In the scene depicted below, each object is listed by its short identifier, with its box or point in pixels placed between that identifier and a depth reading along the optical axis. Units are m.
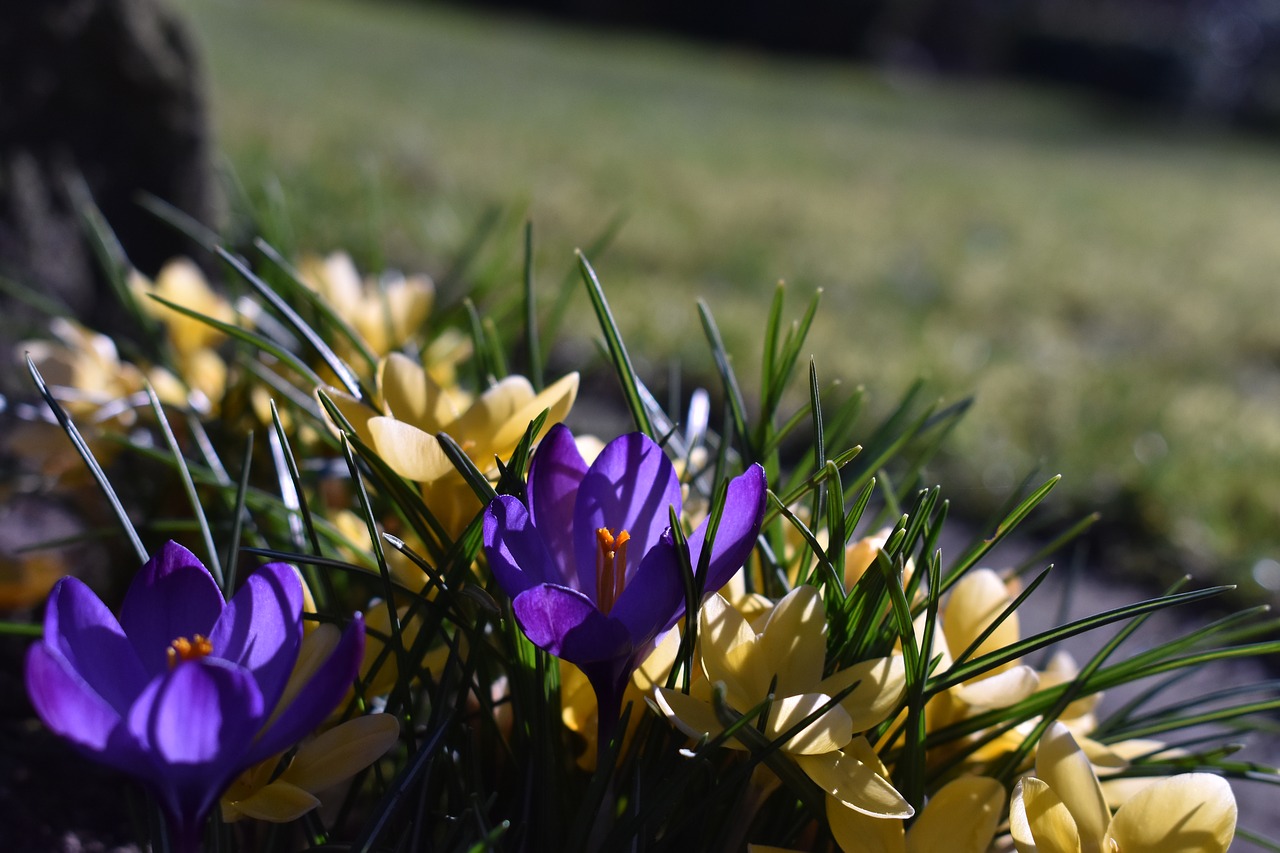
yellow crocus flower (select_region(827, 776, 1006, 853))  0.54
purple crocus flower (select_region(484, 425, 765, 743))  0.48
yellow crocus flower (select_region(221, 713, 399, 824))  0.50
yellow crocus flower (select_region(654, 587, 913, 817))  0.53
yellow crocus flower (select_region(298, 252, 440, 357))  1.02
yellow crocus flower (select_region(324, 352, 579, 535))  0.62
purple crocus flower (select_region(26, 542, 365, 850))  0.41
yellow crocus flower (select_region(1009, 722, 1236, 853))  0.53
